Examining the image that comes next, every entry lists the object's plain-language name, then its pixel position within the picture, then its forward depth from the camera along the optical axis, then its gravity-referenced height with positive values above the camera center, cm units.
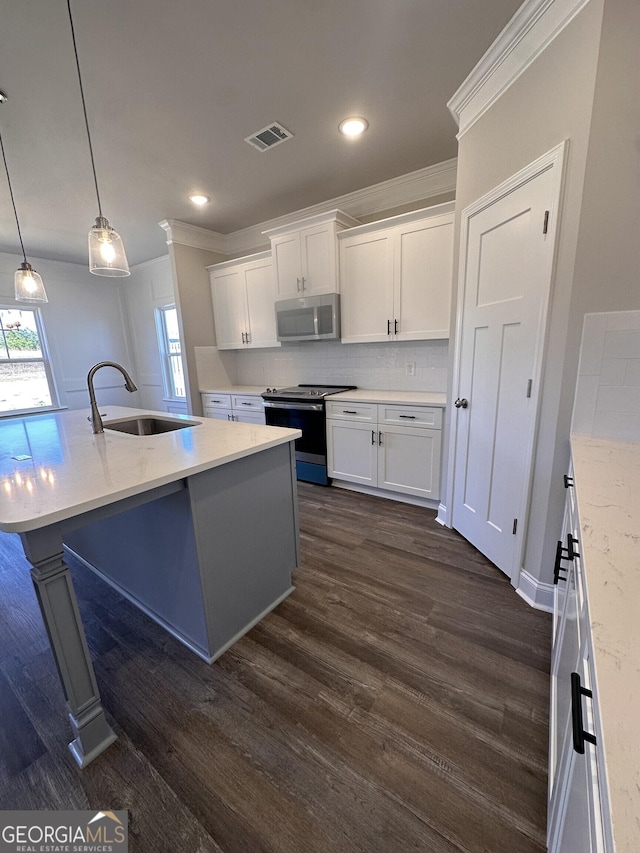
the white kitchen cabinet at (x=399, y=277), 270 +67
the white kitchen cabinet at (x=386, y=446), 276 -74
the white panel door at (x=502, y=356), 166 +0
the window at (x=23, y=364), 461 +5
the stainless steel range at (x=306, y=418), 331 -56
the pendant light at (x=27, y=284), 229 +54
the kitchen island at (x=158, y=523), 107 -64
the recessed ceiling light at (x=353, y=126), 226 +152
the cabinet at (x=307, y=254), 316 +100
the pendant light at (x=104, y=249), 183 +61
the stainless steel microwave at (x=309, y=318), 326 +41
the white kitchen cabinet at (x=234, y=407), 382 -51
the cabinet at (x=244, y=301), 381 +69
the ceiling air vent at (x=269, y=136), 232 +152
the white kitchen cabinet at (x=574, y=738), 46 -68
